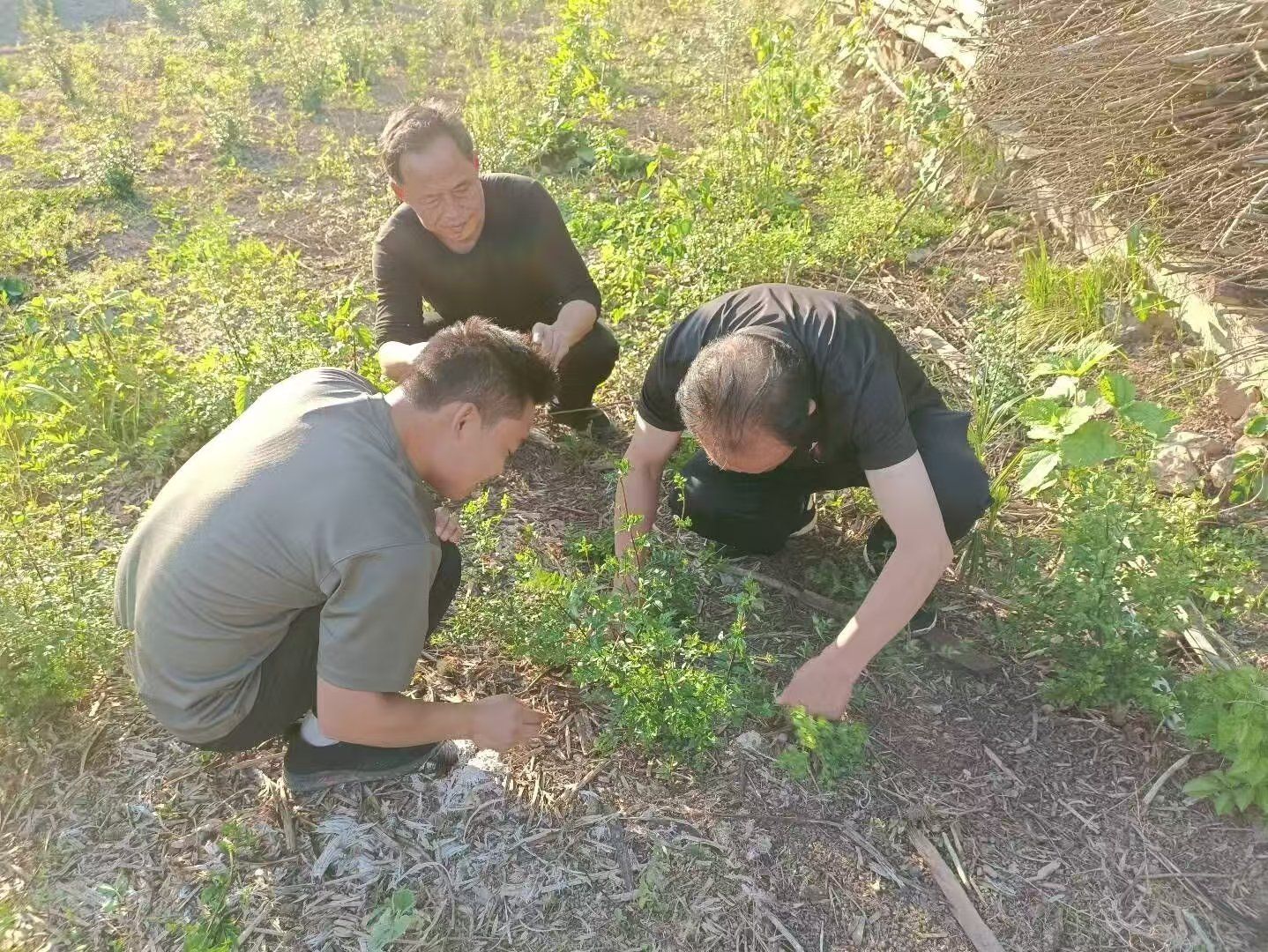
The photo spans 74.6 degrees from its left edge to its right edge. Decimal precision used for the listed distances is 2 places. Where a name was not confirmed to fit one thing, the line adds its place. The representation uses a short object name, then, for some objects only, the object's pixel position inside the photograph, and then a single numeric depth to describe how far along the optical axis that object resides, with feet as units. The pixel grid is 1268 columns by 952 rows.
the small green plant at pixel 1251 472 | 9.76
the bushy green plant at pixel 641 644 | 7.01
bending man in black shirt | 6.73
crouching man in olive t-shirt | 5.53
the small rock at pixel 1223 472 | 10.12
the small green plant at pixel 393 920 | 6.44
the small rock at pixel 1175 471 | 10.36
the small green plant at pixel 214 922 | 6.31
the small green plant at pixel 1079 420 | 7.24
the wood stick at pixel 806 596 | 9.07
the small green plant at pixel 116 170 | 17.65
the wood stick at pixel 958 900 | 6.63
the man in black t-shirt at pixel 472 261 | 9.55
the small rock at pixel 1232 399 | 10.84
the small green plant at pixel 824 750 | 6.90
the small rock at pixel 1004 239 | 14.49
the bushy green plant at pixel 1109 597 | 7.44
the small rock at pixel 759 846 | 7.03
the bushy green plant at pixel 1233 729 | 6.84
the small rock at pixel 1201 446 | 10.61
